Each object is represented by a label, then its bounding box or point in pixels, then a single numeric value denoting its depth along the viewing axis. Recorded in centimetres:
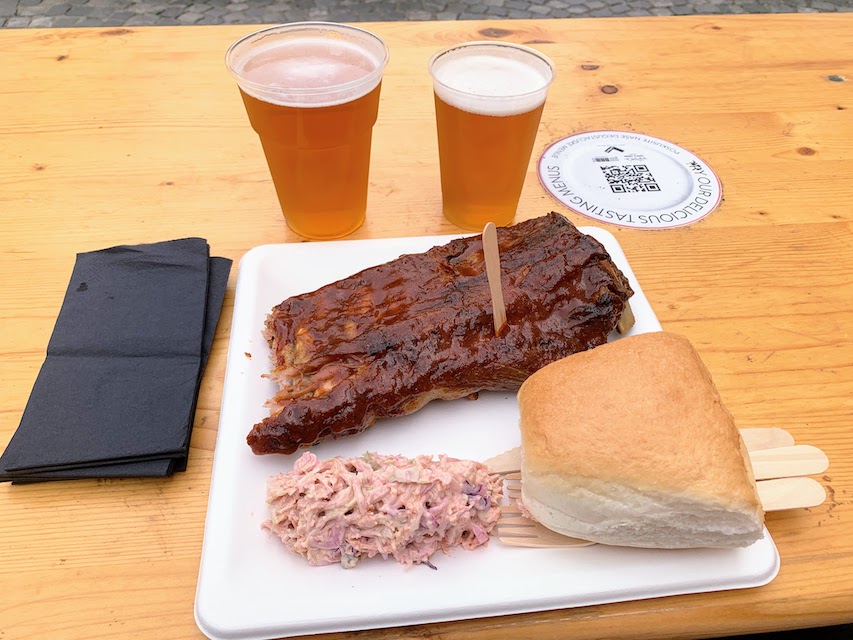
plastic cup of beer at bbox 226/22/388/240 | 38
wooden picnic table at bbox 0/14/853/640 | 29
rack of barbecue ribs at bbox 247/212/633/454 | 33
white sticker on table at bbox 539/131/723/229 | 49
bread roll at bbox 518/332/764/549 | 27
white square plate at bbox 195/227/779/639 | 27
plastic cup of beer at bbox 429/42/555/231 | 41
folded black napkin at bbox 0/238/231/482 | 32
